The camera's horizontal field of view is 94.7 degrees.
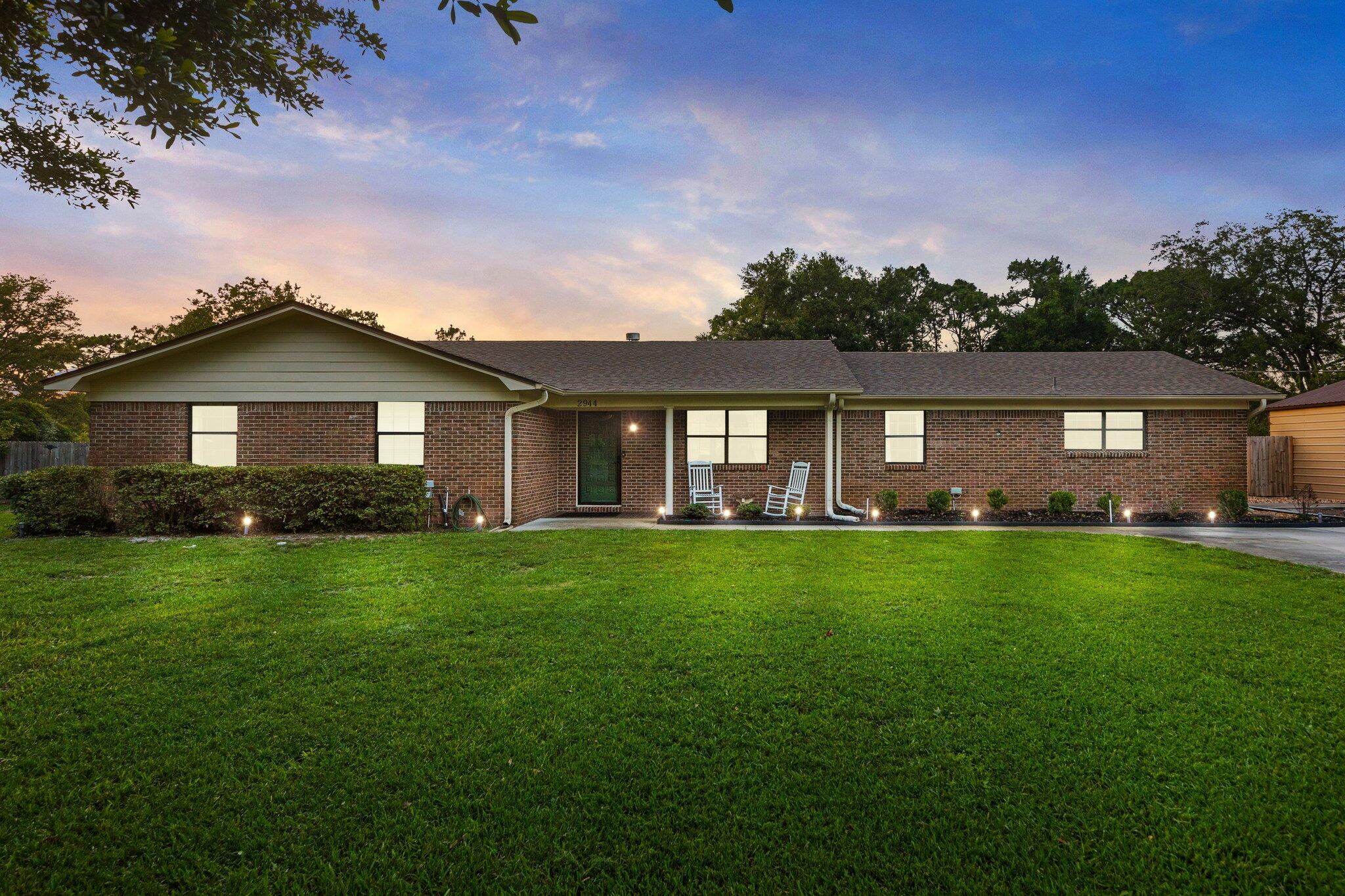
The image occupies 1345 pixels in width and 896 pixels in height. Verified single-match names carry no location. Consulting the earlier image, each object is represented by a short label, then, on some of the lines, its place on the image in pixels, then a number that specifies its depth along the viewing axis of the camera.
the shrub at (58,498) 9.30
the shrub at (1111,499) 11.73
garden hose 10.46
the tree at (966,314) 32.22
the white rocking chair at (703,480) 12.52
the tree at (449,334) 35.50
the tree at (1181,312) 29.11
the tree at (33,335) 30.28
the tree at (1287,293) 27.83
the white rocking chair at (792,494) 12.01
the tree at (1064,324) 28.72
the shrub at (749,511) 11.70
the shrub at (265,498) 9.52
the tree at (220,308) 32.88
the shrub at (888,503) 11.74
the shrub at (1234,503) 11.18
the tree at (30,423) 20.42
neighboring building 13.61
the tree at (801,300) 30.69
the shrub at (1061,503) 11.38
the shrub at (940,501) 11.74
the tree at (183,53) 3.81
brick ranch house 10.70
